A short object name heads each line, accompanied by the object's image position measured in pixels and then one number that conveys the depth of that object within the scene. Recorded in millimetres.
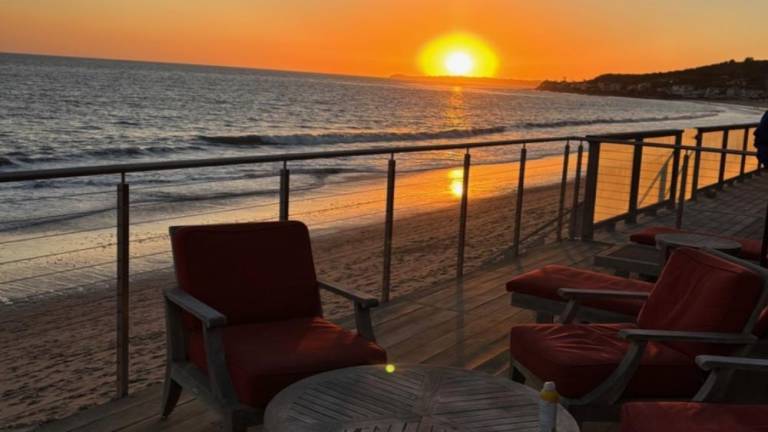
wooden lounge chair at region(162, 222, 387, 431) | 2340
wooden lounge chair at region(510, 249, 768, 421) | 2451
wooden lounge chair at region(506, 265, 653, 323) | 3271
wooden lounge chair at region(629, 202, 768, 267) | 4348
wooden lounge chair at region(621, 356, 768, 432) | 1924
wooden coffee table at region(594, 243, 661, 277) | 4223
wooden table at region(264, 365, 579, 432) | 1766
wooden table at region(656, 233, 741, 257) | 4059
